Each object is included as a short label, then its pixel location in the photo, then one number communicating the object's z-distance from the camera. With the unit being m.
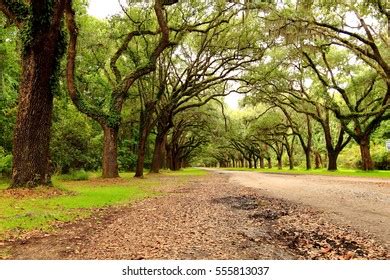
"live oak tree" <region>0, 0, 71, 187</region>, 13.27
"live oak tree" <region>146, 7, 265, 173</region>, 26.48
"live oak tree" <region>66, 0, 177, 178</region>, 21.12
